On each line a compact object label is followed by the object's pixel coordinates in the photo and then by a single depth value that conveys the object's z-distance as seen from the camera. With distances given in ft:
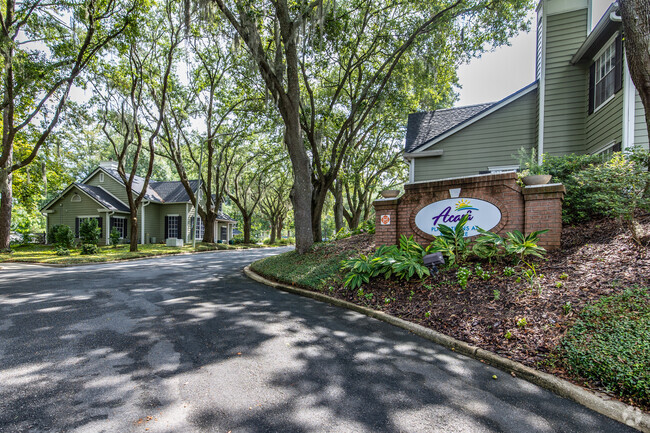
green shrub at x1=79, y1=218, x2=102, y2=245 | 55.31
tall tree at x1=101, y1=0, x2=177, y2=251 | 45.32
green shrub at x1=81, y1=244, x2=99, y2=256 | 49.88
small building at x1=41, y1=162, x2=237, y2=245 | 73.00
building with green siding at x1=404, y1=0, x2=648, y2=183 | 24.73
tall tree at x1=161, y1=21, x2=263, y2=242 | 48.60
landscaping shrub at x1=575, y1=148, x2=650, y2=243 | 14.83
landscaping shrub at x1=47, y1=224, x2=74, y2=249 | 57.21
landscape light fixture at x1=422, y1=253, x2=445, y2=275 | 17.87
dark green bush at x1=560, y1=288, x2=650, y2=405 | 8.64
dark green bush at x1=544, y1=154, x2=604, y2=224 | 19.74
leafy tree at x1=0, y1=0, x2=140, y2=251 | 36.70
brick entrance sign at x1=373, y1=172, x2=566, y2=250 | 17.34
